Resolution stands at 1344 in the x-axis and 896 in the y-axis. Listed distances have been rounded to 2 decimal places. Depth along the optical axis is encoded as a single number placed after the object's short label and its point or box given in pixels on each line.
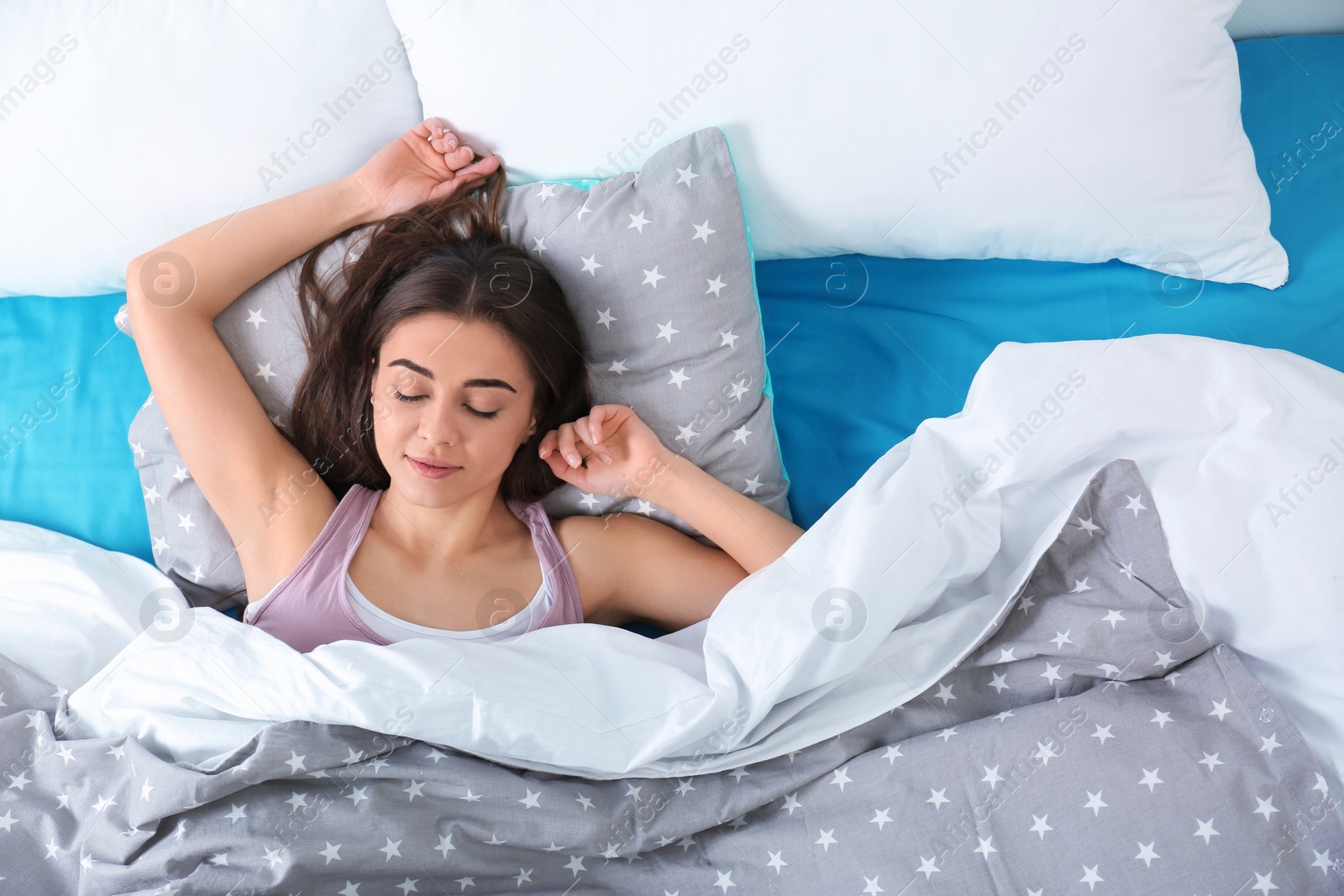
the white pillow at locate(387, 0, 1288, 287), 1.32
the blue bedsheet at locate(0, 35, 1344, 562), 1.55
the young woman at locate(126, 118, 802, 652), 1.34
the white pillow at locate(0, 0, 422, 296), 1.46
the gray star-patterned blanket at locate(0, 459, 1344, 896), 1.06
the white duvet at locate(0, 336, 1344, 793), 1.13
